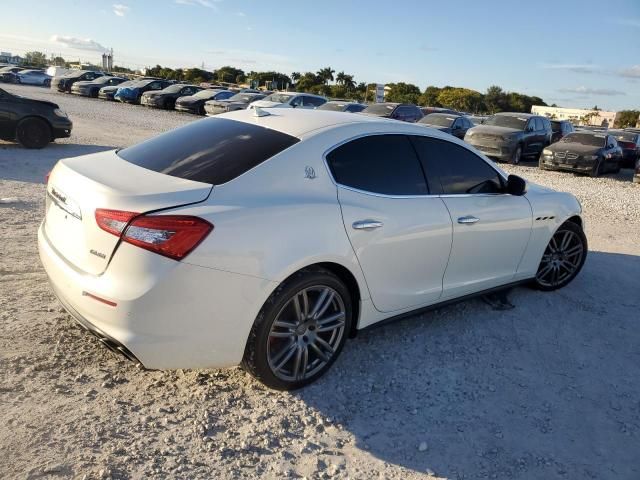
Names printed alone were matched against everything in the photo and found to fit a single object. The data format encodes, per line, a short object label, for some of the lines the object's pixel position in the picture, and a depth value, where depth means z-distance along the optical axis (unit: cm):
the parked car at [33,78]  4138
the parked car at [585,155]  1627
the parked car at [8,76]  4031
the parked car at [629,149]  2003
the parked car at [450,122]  1908
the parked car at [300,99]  2377
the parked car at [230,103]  2522
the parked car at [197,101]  2764
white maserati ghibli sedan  274
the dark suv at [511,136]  1717
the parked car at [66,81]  3484
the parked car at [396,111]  2050
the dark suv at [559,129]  2077
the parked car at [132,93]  3097
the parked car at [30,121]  1147
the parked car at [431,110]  2825
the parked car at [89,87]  3294
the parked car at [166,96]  2934
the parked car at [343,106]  2161
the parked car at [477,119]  2495
